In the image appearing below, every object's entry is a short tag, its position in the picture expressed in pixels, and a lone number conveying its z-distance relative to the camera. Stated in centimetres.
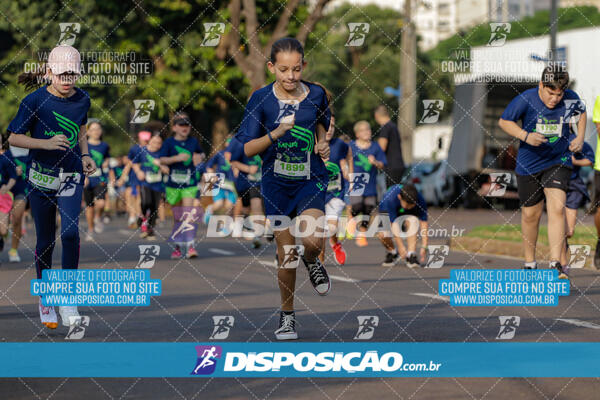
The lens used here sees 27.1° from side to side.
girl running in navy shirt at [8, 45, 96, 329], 834
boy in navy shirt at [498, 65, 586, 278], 1089
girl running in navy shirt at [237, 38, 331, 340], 770
